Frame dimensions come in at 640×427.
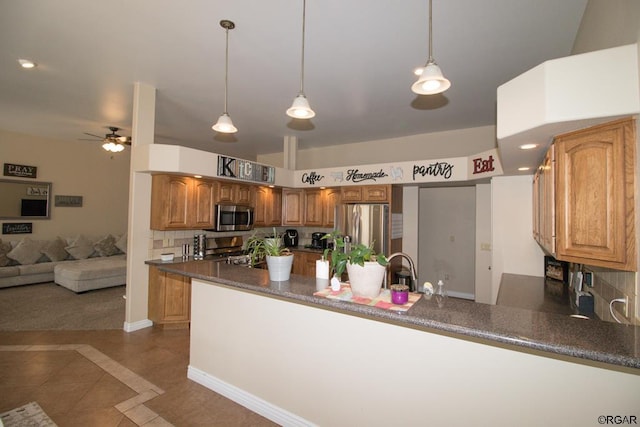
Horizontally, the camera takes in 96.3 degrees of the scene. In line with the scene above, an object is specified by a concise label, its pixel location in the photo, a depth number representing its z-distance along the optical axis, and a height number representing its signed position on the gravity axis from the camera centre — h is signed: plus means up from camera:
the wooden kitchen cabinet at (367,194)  5.08 +0.51
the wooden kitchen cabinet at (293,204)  6.09 +0.33
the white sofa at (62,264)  5.63 -1.04
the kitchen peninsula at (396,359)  1.29 -0.81
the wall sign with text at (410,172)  3.91 +0.83
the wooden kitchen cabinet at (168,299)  3.92 -1.14
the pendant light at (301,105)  2.23 +0.90
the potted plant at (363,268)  1.77 -0.30
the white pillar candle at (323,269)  2.14 -0.36
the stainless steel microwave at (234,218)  4.74 +0.01
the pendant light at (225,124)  2.77 +0.91
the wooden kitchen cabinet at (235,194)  4.79 +0.44
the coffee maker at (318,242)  6.19 -0.48
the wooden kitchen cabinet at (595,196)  1.45 +0.17
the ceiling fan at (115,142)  5.18 +1.35
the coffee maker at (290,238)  6.37 -0.41
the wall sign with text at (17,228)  6.13 -0.31
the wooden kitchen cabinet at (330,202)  5.75 +0.37
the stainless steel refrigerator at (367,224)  5.07 -0.05
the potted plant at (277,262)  2.17 -0.32
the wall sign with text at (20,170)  6.04 +0.94
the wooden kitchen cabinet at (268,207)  5.60 +0.25
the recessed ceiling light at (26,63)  3.16 +1.69
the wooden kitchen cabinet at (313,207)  5.93 +0.28
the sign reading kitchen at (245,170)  4.43 +0.81
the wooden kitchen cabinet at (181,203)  3.97 +0.22
